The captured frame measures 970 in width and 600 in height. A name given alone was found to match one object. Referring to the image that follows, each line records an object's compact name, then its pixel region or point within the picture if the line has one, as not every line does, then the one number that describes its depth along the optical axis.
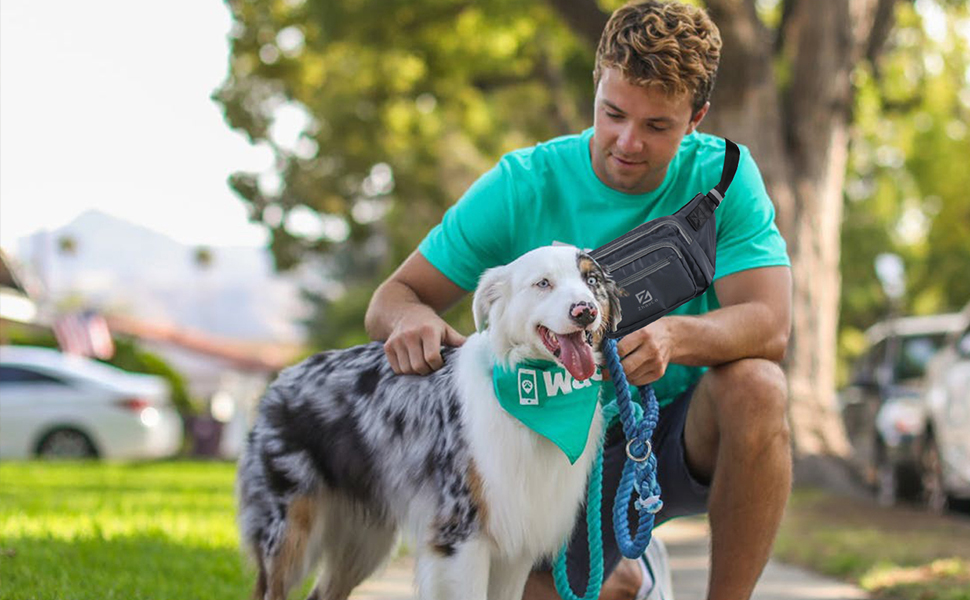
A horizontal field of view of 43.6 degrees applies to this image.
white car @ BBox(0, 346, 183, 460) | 19.59
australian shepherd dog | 3.90
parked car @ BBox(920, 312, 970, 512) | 9.83
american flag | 26.41
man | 4.27
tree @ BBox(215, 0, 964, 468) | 14.00
